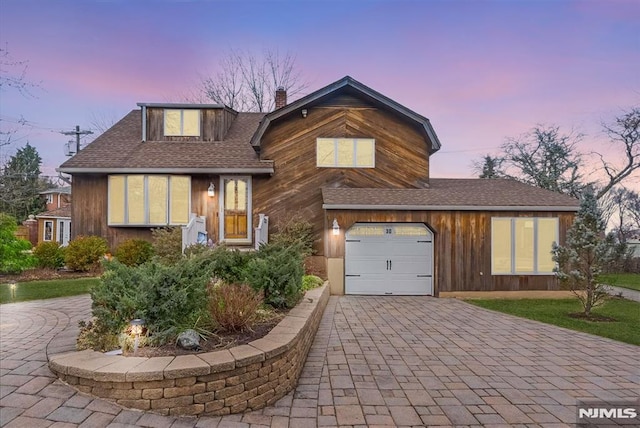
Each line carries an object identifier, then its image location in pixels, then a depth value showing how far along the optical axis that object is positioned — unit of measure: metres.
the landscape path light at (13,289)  7.00
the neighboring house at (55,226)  23.21
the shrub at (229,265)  6.23
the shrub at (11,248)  8.85
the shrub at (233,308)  4.06
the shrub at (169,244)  9.40
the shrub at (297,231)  10.83
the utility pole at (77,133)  24.48
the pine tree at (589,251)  8.03
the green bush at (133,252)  10.43
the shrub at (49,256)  10.73
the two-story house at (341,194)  10.30
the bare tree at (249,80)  22.95
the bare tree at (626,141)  19.83
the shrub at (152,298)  3.70
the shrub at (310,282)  7.87
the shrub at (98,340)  3.61
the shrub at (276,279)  5.52
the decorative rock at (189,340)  3.54
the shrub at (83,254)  10.42
